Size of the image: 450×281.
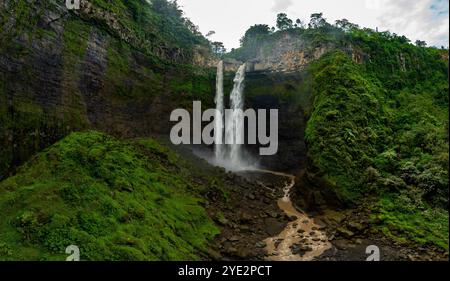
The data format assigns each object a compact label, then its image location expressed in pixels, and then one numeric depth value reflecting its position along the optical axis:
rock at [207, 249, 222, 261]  19.58
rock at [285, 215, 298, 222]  26.48
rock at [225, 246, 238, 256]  20.30
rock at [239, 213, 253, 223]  24.97
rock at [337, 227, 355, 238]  22.44
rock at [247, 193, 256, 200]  29.10
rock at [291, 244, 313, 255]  21.42
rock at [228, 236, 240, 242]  22.03
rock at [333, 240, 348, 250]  21.38
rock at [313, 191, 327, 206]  27.14
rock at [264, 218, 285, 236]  24.34
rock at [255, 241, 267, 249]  21.84
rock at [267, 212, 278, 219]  26.50
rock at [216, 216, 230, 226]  23.75
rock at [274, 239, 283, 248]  22.42
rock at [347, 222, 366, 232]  22.73
